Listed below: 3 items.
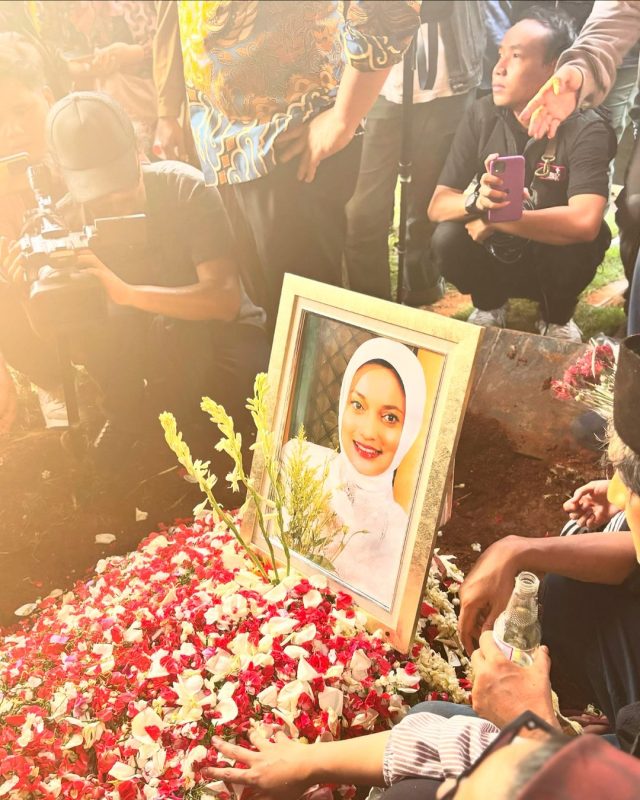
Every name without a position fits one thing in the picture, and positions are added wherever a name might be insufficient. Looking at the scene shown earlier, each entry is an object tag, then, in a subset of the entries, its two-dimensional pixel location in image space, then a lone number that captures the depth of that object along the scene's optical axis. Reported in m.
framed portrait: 1.46
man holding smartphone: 1.53
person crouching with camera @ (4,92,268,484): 1.91
